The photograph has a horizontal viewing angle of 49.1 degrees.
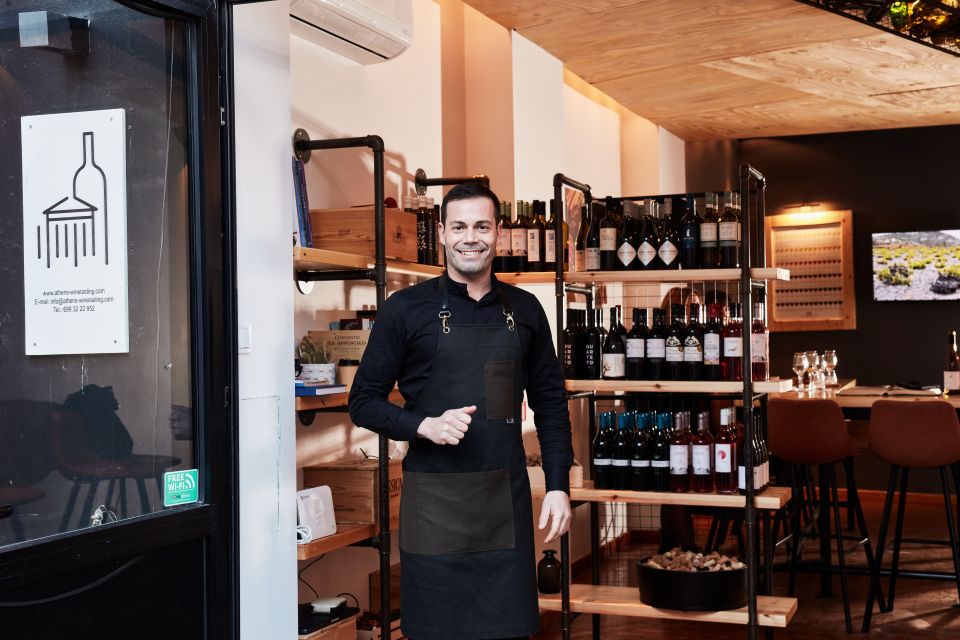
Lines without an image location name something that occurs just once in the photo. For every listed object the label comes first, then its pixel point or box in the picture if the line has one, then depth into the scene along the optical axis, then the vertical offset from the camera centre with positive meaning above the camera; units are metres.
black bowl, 3.80 -0.98
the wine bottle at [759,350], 3.85 -0.11
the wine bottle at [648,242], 4.00 +0.30
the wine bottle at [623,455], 4.02 -0.51
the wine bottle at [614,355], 4.03 -0.13
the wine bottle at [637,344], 3.97 -0.09
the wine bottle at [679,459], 3.89 -0.51
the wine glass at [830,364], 6.20 -0.27
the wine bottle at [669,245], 3.97 +0.28
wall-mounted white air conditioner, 3.52 +1.05
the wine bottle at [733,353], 3.83 -0.12
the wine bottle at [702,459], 3.87 -0.51
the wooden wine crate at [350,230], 3.66 +0.34
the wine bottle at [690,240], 3.94 +0.30
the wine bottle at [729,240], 3.91 +0.30
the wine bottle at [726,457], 3.85 -0.50
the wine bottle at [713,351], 3.86 -0.12
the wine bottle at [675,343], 3.89 -0.08
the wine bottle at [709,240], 3.93 +0.30
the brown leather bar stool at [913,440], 4.82 -0.58
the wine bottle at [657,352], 3.95 -0.12
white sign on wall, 2.06 +0.20
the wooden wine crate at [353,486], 3.64 -0.56
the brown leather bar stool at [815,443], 5.12 -0.62
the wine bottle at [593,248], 4.15 +0.29
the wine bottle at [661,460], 3.91 -0.52
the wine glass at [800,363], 6.17 -0.26
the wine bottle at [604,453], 4.05 -0.51
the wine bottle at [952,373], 5.99 -0.33
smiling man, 2.54 -0.30
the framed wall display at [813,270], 8.71 +0.40
